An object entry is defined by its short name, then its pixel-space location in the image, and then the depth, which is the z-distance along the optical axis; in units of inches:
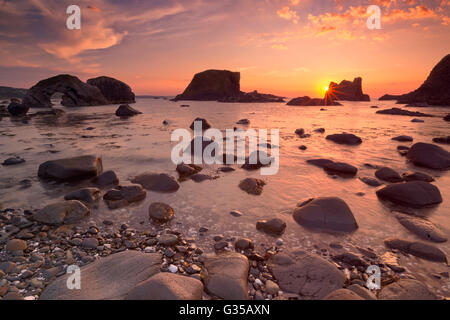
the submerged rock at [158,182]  217.0
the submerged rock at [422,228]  138.9
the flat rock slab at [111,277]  91.0
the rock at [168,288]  85.7
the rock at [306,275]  98.6
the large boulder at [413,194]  184.9
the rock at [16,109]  997.2
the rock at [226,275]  94.1
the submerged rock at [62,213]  149.7
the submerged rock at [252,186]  216.2
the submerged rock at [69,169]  232.2
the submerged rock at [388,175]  244.5
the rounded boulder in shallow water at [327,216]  151.5
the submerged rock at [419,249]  119.6
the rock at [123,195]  182.1
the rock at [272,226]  146.8
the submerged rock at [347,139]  463.1
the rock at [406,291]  92.4
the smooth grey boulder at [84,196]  183.8
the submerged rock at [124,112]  1048.2
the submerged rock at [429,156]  291.1
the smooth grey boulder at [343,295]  86.9
